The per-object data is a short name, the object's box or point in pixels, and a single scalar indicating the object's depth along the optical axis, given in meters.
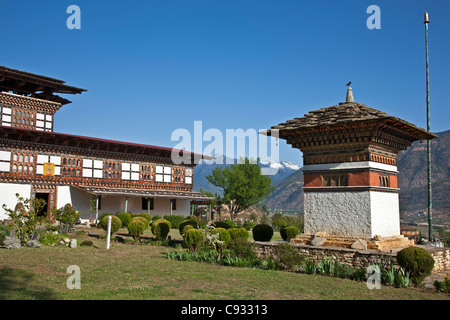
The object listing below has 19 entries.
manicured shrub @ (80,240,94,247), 18.66
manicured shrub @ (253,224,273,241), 18.23
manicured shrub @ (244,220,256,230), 36.82
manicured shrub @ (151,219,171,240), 21.75
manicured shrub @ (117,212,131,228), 29.14
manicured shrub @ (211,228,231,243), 16.83
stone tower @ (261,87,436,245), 13.31
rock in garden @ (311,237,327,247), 13.60
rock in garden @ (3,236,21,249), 15.72
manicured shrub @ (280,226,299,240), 21.75
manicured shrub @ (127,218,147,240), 21.66
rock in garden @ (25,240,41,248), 16.59
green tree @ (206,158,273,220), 49.85
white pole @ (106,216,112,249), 17.78
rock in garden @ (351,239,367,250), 12.73
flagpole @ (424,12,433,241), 18.48
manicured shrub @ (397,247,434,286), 10.22
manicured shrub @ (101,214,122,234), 22.94
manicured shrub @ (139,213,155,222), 31.17
